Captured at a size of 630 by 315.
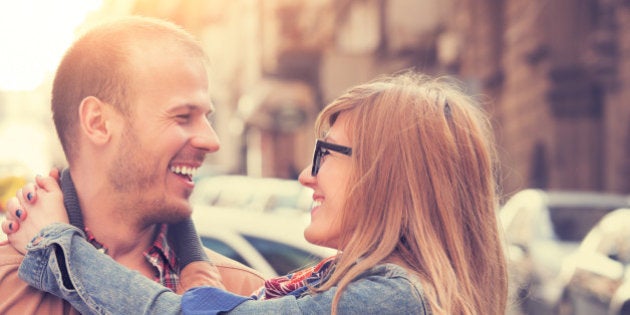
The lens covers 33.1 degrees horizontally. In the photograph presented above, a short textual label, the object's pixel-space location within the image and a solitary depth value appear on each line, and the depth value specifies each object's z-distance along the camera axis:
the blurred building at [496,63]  16.86
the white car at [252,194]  13.88
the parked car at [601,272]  7.53
